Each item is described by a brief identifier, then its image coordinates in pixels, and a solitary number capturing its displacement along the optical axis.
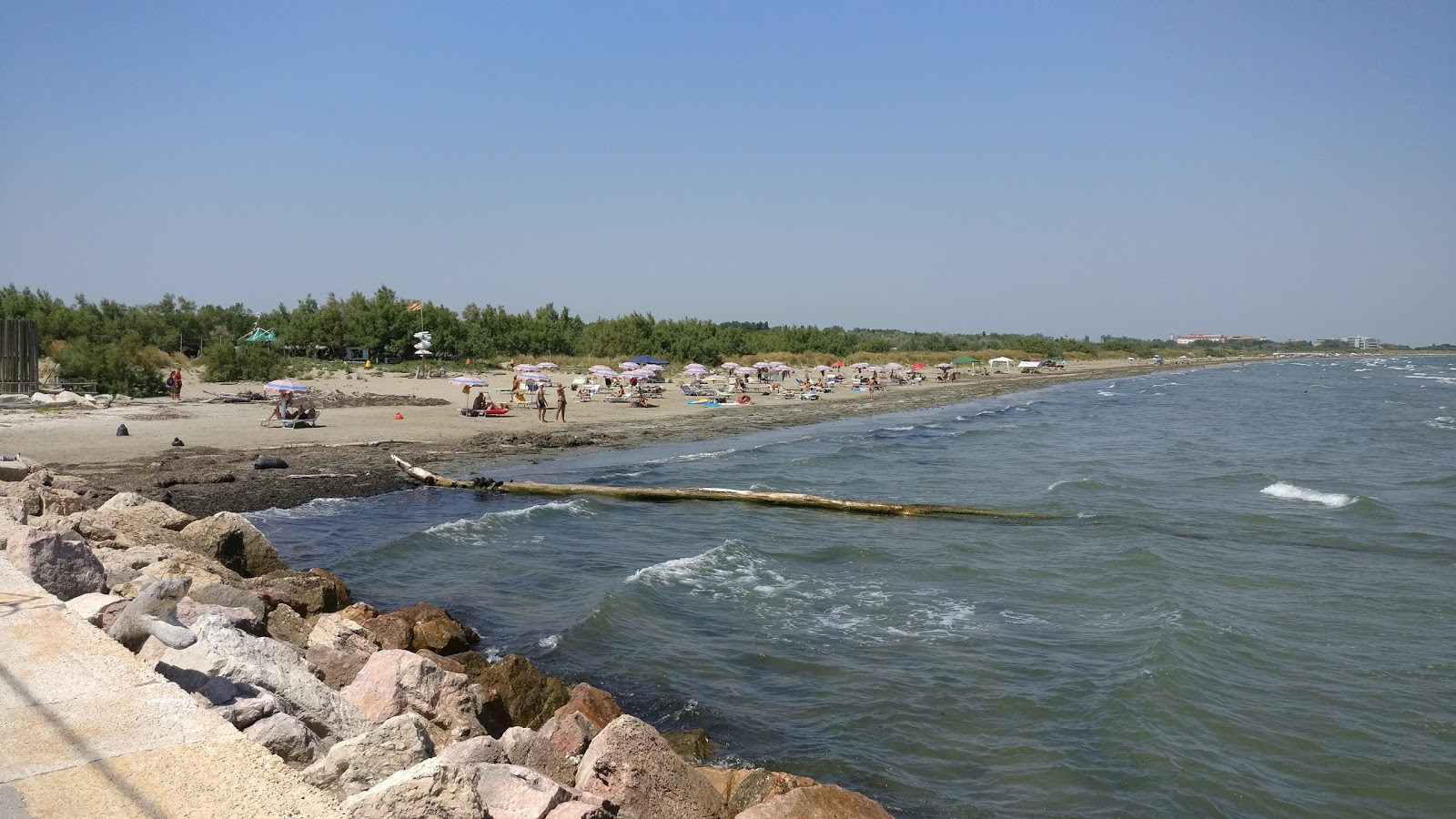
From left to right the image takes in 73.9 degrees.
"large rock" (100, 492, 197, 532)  13.19
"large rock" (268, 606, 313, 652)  9.83
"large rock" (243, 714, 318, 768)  5.99
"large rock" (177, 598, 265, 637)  8.26
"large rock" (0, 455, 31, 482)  14.94
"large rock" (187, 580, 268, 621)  9.39
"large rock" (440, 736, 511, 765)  6.37
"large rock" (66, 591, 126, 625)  7.61
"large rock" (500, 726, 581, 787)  7.18
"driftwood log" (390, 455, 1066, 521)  21.41
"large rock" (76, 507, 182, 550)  12.20
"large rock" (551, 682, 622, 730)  8.78
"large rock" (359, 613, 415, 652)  10.80
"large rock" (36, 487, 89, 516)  12.91
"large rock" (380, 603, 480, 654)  11.20
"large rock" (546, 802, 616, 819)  5.63
